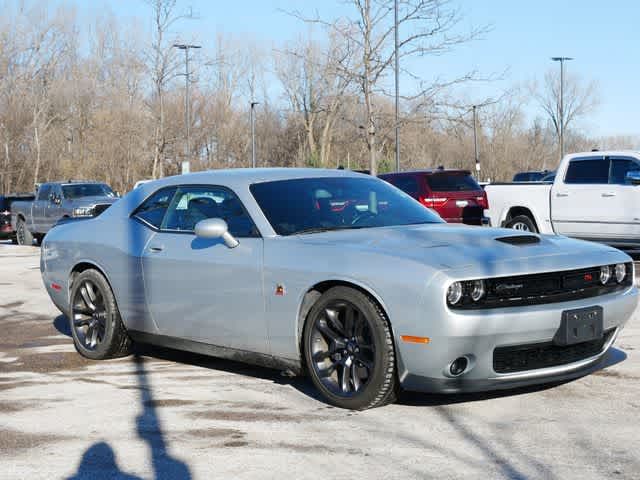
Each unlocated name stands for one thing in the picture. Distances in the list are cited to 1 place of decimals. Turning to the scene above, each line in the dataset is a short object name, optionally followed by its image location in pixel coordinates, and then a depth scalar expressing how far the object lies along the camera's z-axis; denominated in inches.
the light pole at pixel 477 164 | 2174.2
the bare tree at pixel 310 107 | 2598.4
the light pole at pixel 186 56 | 1635.0
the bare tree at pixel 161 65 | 1574.8
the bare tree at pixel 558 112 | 2989.7
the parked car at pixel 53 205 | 964.6
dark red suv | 776.3
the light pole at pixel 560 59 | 2110.0
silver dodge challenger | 204.8
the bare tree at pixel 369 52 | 921.5
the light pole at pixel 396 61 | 927.4
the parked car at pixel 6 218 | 1112.2
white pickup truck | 592.4
